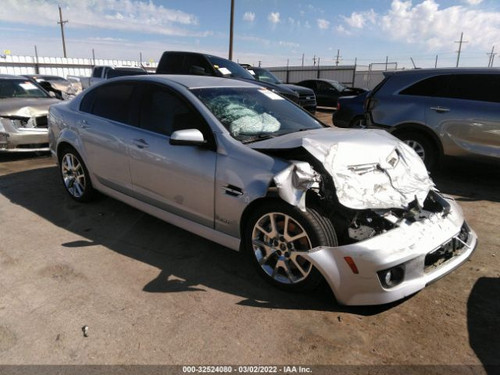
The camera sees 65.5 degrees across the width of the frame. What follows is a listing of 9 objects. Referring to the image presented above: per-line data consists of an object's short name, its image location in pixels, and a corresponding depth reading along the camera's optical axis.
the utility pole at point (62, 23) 47.25
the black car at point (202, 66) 9.24
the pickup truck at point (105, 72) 14.85
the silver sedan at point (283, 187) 2.67
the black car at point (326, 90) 18.09
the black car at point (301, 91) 12.00
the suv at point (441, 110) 5.68
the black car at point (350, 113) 8.62
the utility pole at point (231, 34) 19.73
